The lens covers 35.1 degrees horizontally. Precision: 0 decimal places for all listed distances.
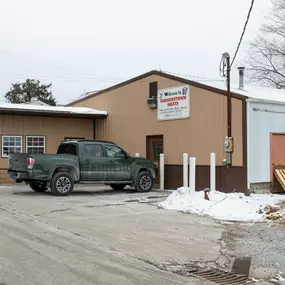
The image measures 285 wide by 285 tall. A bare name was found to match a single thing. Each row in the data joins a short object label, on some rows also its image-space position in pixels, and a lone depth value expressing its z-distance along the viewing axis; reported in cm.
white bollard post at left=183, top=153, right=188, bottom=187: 1573
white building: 1490
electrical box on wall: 1475
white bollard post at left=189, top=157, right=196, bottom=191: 1372
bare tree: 3369
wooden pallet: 1529
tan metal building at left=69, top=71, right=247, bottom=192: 1514
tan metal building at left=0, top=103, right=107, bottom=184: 1980
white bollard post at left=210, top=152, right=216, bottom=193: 1450
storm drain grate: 595
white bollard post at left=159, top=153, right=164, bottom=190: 1766
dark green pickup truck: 1447
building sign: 1719
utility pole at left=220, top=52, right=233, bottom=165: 1476
